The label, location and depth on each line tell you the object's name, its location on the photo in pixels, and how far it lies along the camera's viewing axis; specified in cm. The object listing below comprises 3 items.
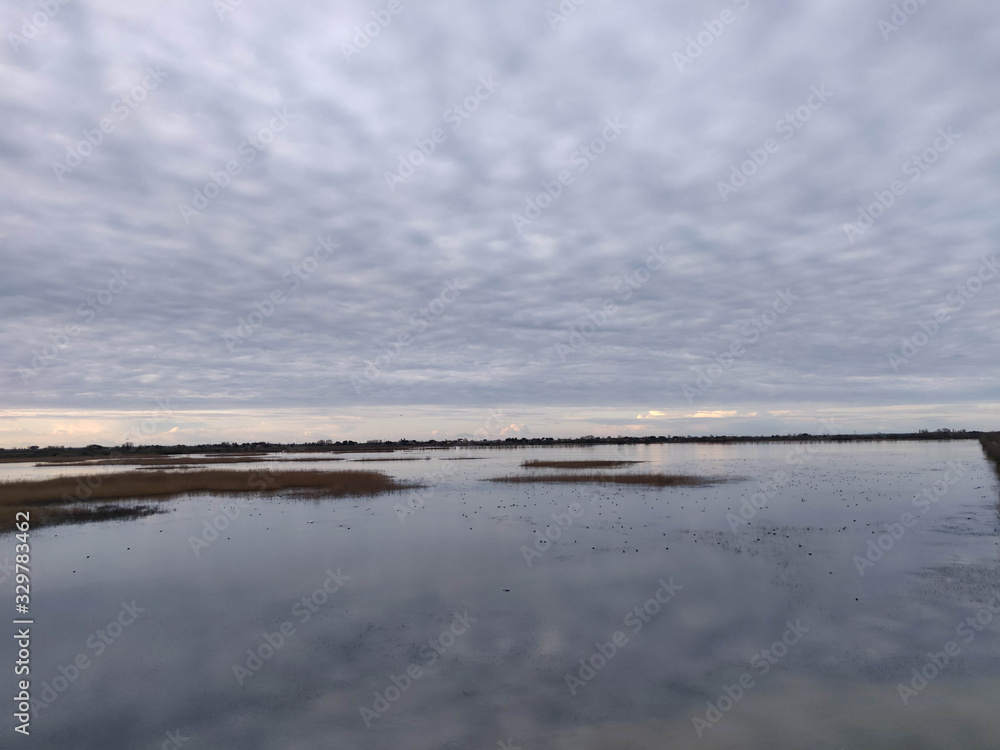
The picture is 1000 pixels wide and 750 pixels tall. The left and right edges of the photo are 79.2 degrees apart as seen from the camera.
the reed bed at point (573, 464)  7009
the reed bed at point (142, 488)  3600
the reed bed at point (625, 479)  4782
